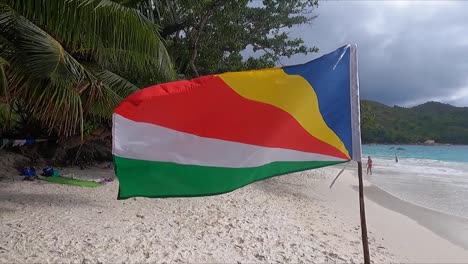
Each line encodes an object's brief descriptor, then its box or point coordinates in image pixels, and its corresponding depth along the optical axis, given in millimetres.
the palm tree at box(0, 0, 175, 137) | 5797
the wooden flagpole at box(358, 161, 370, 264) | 3284
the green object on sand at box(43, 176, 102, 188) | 10250
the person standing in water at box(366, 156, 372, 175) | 26178
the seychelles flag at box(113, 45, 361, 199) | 3309
